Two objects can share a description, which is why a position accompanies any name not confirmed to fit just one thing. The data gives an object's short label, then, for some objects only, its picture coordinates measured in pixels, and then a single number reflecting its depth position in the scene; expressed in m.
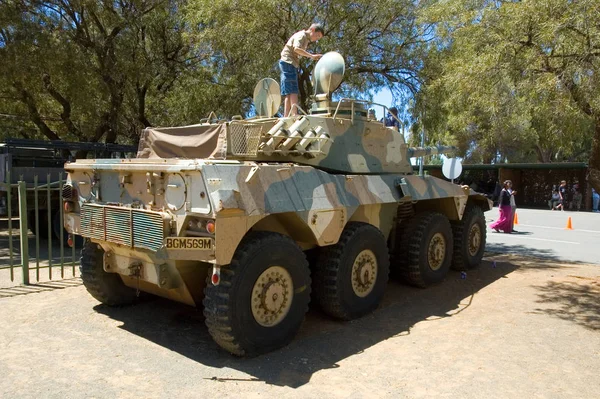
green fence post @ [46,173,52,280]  7.35
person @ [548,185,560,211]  24.59
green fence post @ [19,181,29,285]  7.07
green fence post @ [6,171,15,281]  6.96
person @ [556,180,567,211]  24.33
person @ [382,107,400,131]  7.42
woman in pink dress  14.55
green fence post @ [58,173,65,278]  7.06
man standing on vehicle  6.93
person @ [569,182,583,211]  24.81
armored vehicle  4.56
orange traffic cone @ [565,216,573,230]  16.18
